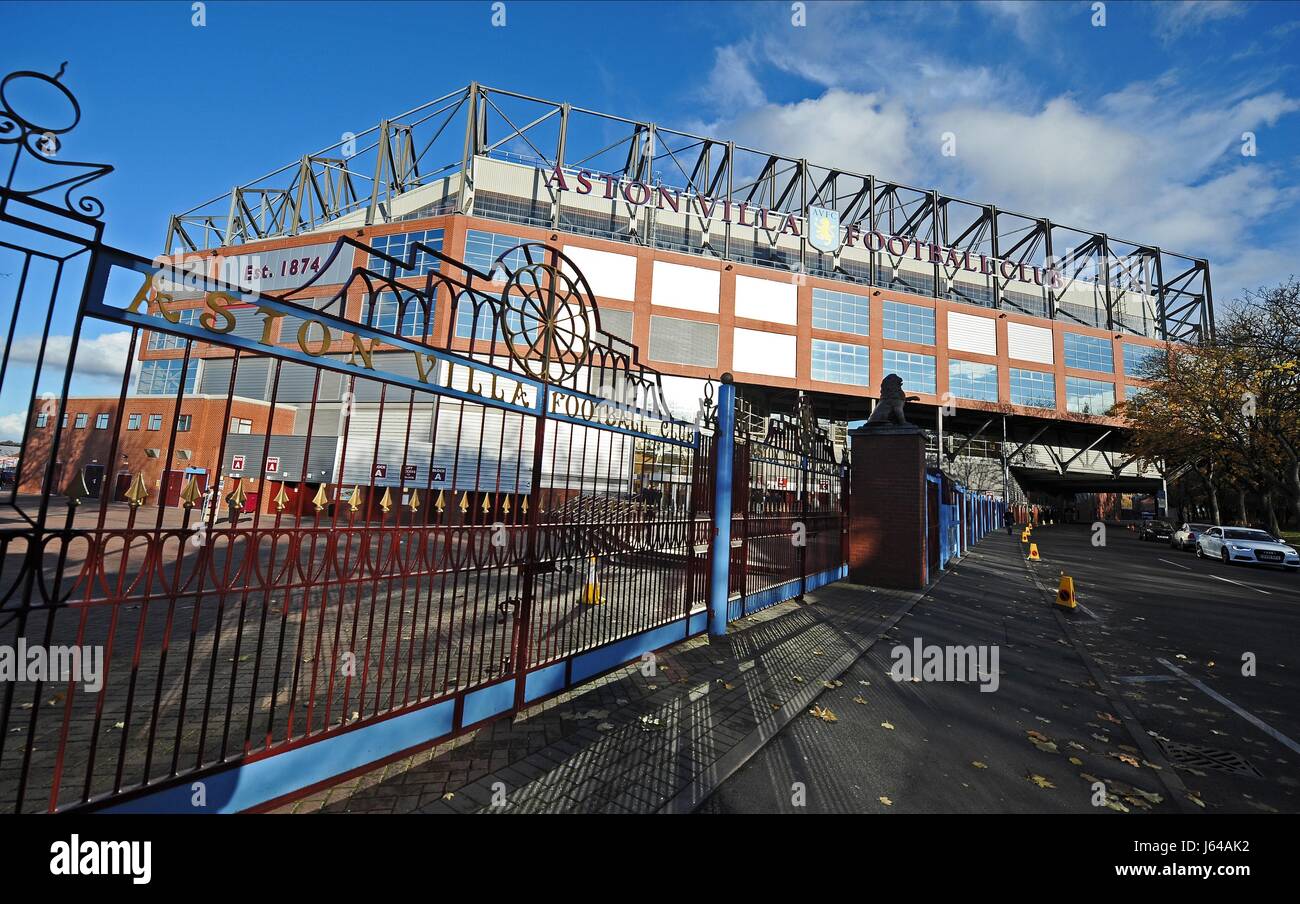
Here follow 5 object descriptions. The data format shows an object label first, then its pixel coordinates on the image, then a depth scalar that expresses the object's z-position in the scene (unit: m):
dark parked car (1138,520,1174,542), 33.25
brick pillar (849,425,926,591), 11.16
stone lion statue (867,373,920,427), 12.02
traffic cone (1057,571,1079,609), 10.04
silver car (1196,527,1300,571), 19.08
